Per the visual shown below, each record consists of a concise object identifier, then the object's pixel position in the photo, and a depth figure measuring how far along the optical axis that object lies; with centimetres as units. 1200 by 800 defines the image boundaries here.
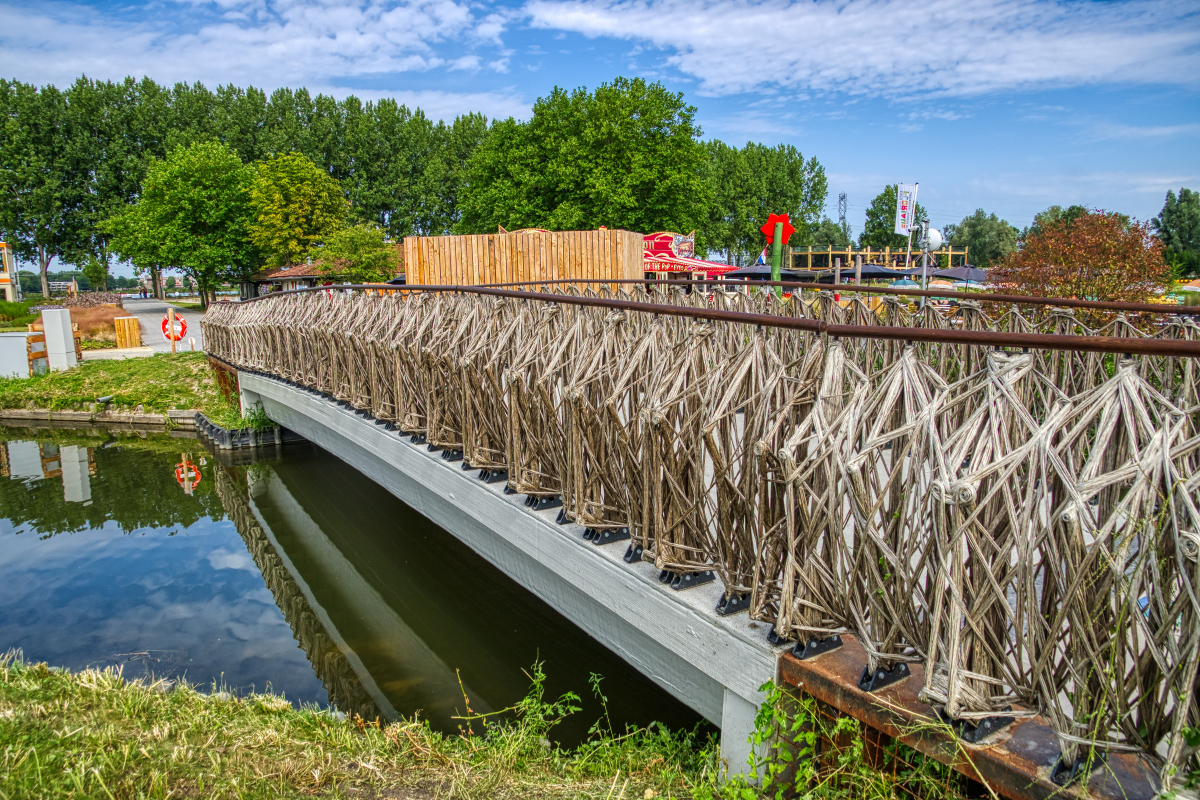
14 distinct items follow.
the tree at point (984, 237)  6847
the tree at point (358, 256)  3331
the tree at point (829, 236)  7450
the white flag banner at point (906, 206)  2014
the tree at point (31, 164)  5822
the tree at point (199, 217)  4684
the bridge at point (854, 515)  217
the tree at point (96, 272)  6469
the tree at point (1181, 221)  5975
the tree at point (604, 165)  3497
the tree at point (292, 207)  4362
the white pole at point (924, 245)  1357
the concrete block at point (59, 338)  2030
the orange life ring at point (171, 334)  2236
